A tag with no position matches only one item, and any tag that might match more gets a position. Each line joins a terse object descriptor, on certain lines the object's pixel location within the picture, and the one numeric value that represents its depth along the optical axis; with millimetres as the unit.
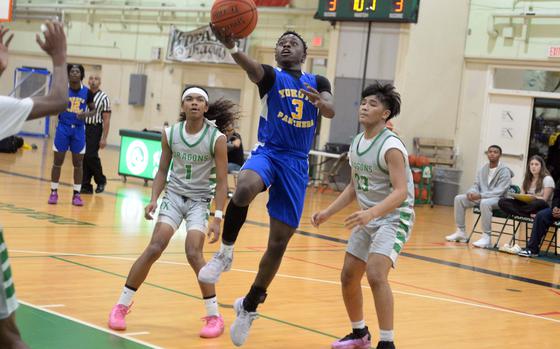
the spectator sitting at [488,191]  12219
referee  13250
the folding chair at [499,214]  12156
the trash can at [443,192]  19641
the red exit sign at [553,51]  18547
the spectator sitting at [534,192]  11727
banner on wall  24125
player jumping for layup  5426
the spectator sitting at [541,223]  11484
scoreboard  18562
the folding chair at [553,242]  11416
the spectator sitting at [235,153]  13805
